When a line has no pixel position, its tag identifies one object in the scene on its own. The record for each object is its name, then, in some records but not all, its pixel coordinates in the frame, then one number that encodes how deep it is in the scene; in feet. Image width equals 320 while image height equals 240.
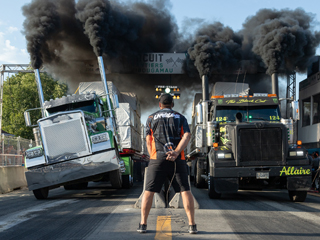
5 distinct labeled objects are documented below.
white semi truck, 33.55
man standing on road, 16.65
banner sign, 85.71
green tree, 162.71
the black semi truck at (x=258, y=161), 30.40
